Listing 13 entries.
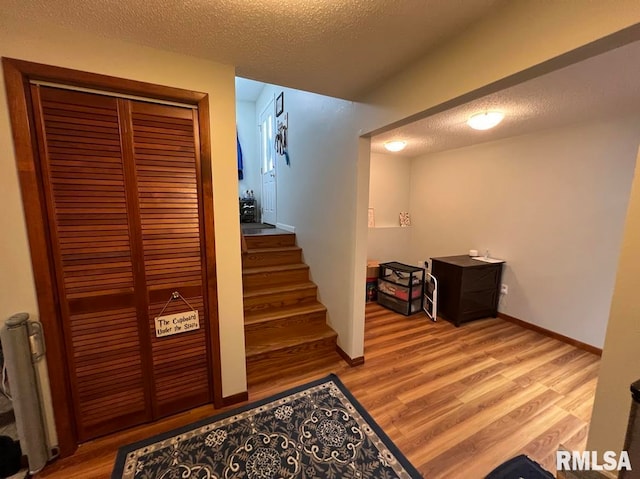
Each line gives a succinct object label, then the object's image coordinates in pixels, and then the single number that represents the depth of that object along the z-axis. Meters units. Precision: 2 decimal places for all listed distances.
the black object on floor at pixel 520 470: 1.37
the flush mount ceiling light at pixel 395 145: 3.28
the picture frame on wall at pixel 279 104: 3.59
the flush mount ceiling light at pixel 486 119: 2.24
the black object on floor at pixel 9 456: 1.34
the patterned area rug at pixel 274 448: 1.39
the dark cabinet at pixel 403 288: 3.40
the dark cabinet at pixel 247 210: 4.84
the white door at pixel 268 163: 4.24
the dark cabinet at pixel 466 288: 3.10
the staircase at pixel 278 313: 2.28
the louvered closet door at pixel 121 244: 1.38
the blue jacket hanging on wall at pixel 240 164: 5.02
